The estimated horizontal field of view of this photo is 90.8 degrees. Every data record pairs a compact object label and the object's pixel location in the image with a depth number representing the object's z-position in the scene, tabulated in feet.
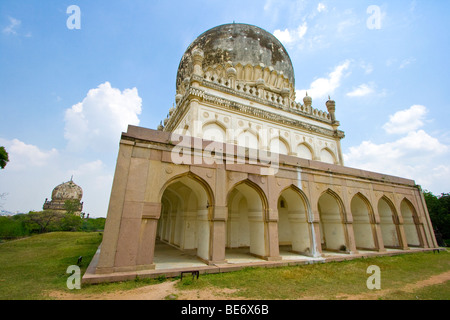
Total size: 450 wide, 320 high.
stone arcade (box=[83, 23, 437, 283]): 21.25
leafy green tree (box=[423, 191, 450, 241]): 65.10
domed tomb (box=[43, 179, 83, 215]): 108.47
